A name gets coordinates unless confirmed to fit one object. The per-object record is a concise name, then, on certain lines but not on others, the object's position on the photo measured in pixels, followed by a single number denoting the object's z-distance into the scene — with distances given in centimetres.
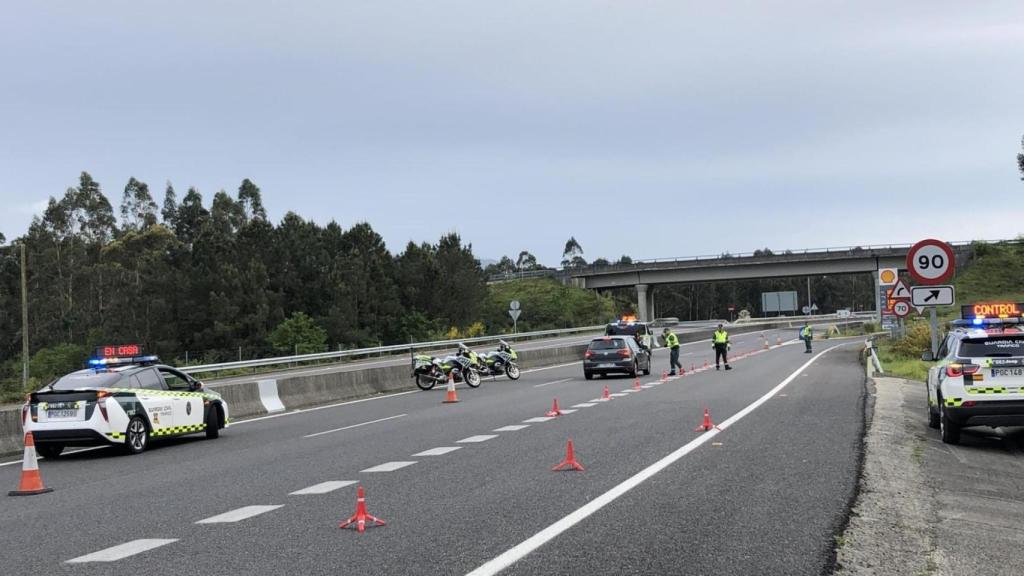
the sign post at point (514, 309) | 5921
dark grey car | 3167
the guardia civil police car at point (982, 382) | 1300
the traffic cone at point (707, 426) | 1539
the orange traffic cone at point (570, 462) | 1127
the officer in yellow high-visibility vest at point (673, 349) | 3291
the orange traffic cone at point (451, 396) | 2362
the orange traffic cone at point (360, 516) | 802
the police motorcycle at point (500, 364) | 3266
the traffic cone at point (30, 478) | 1120
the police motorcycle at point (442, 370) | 2911
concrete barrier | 1614
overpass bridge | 8862
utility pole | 3849
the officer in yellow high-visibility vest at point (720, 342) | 3481
